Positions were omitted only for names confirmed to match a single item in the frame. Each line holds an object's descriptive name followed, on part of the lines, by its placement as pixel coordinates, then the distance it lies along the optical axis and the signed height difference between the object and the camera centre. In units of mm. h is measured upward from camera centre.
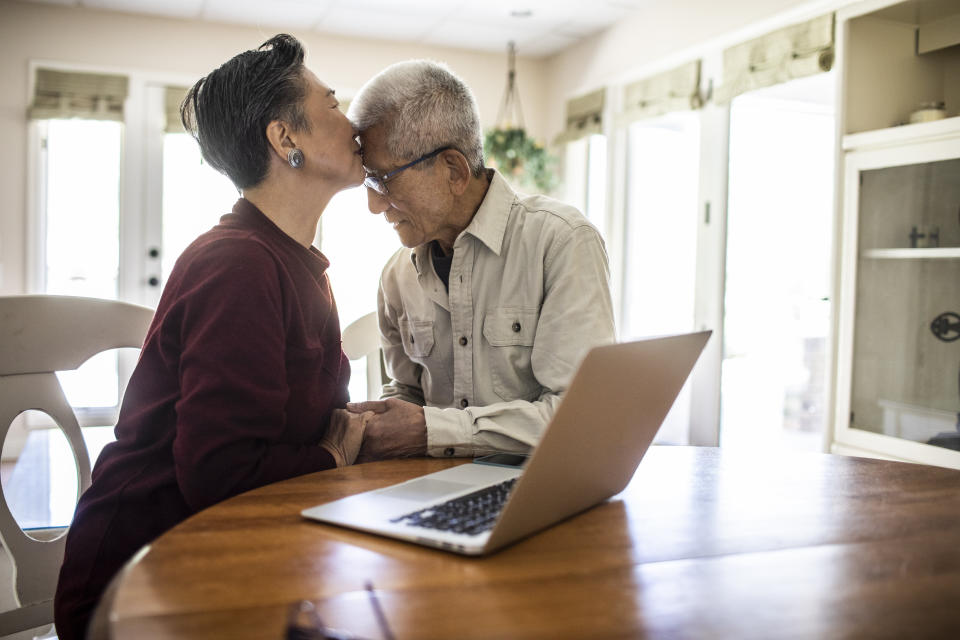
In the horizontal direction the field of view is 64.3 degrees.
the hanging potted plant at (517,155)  4867 +858
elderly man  1505 +66
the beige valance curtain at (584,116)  5191 +1215
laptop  748 -201
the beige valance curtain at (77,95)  4758 +1158
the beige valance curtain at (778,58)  3375 +1126
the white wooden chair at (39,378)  1326 -179
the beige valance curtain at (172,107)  5004 +1142
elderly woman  1025 -97
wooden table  618 -269
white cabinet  2758 +196
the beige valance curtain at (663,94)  4266 +1169
